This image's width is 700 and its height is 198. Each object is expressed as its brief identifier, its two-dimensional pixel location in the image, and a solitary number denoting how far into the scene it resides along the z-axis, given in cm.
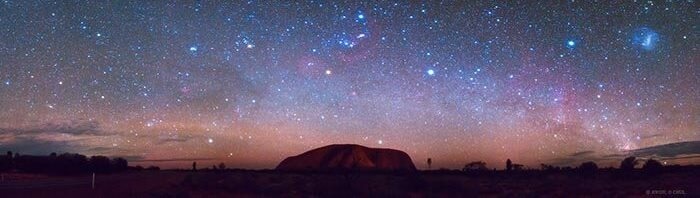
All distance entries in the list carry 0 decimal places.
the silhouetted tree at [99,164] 5159
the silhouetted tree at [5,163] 4734
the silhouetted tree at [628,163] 5741
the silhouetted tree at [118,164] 5903
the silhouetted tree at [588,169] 4634
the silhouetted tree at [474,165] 6366
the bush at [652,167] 4502
